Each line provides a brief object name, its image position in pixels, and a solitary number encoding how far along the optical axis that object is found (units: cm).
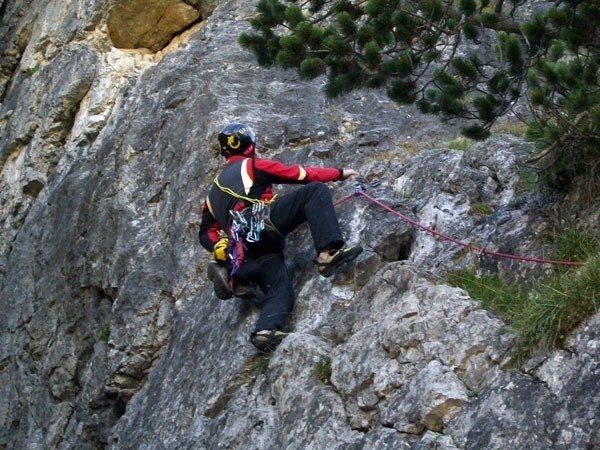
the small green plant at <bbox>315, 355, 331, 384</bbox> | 863
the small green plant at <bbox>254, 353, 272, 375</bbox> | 955
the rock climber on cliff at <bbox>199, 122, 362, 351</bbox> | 965
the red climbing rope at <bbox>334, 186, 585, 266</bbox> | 827
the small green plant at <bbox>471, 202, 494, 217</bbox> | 982
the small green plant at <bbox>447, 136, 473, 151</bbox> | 1117
